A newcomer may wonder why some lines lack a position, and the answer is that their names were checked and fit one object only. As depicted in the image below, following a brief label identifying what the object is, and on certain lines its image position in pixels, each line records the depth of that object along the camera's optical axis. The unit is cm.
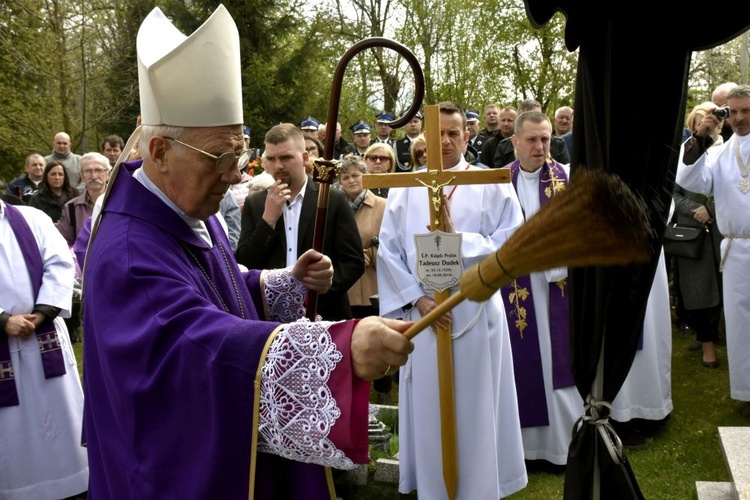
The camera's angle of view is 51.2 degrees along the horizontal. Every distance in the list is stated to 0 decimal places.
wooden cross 460
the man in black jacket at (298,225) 550
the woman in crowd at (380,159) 824
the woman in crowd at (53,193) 1055
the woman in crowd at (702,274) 783
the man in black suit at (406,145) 1215
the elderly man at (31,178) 1284
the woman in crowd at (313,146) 778
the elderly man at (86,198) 782
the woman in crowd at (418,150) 633
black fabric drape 302
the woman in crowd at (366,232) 731
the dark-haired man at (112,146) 1094
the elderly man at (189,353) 211
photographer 638
